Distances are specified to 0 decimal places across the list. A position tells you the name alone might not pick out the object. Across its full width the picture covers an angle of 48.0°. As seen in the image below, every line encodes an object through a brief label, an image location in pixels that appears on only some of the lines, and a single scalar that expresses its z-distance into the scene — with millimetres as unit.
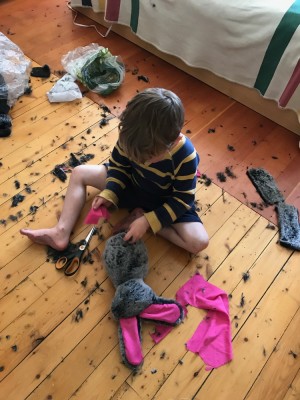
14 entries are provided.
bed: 1412
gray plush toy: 992
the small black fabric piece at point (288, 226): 1261
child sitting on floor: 839
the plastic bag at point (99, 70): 1730
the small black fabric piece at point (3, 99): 1549
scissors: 1141
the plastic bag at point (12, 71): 1596
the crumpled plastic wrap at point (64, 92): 1670
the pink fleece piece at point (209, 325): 1019
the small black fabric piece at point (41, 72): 1783
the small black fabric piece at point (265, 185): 1391
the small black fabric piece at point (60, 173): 1383
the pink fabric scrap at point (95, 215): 1131
